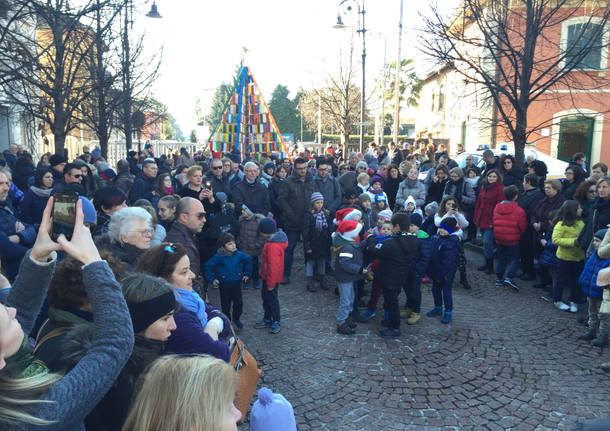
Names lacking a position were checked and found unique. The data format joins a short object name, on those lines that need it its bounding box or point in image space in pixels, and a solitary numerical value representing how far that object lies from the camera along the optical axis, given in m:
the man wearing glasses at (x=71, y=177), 6.44
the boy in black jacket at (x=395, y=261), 5.45
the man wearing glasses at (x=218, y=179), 8.23
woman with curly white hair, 3.54
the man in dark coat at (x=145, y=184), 7.63
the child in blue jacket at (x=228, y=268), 5.40
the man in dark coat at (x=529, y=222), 7.78
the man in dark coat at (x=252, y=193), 7.72
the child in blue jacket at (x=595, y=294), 5.21
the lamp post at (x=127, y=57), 13.23
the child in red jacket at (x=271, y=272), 5.61
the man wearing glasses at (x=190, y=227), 4.45
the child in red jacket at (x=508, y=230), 7.36
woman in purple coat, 2.34
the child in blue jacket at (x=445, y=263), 6.04
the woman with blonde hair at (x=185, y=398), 1.38
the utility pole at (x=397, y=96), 20.92
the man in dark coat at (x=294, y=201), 7.73
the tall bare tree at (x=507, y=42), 8.92
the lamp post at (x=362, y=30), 16.22
